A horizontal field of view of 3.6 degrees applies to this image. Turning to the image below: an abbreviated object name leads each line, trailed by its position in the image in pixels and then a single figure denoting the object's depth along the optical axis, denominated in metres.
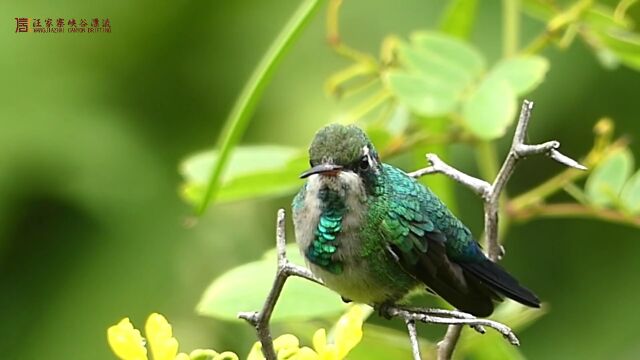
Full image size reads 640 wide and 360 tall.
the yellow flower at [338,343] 2.58
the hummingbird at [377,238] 2.61
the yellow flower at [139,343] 2.58
